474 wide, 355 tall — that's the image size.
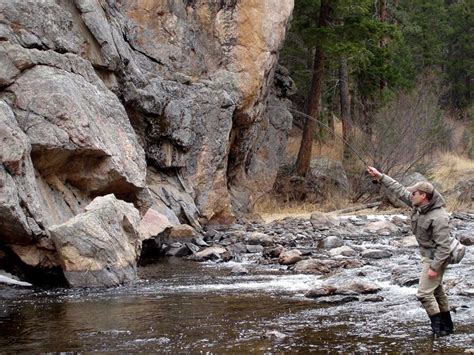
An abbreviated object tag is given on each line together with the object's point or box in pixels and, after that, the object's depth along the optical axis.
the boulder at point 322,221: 17.78
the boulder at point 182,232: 15.45
